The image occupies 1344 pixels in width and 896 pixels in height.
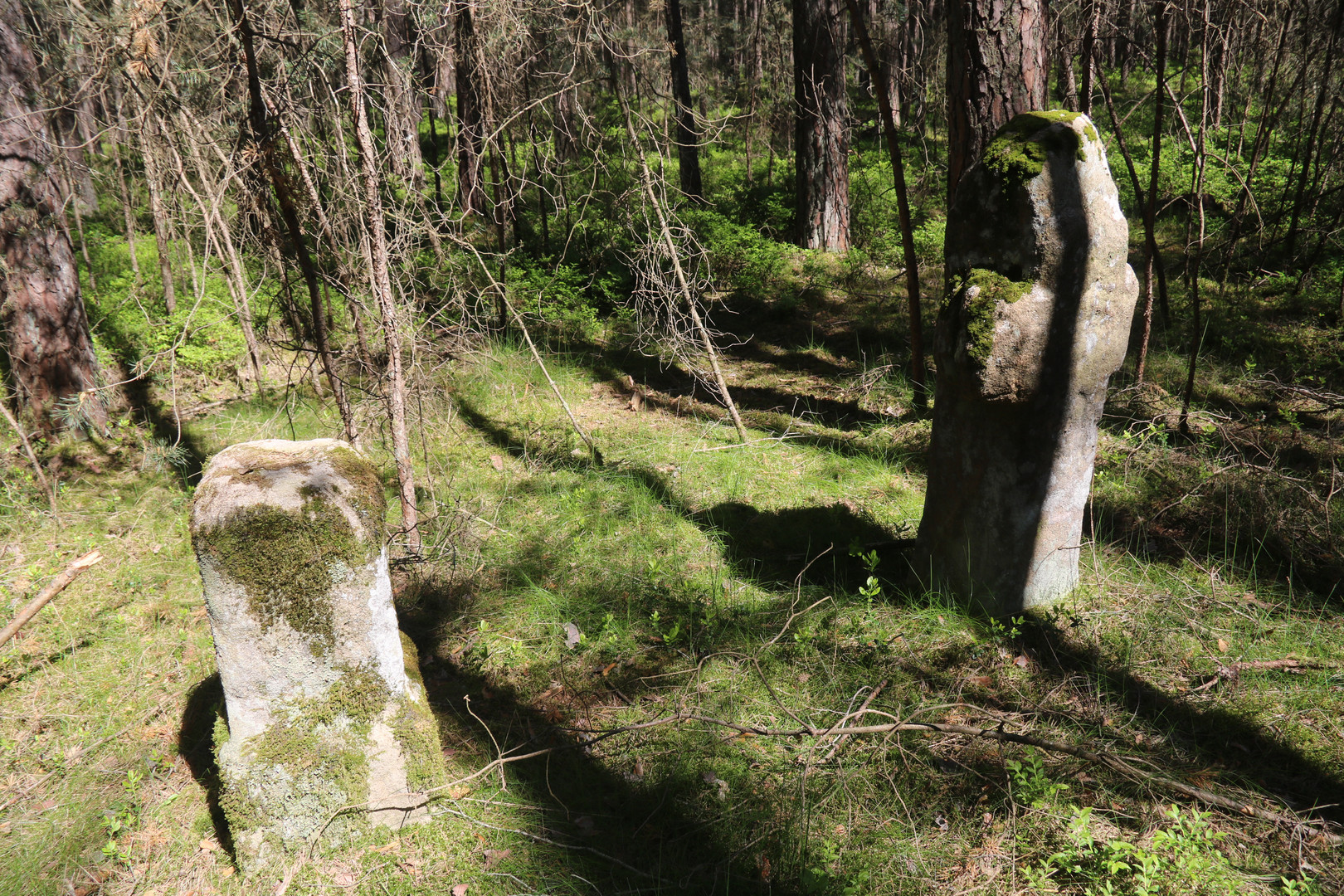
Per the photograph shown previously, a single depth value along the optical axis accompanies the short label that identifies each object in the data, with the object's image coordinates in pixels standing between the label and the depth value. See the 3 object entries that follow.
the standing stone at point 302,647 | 2.79
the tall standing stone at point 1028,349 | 3.43
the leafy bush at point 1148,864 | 2.56
